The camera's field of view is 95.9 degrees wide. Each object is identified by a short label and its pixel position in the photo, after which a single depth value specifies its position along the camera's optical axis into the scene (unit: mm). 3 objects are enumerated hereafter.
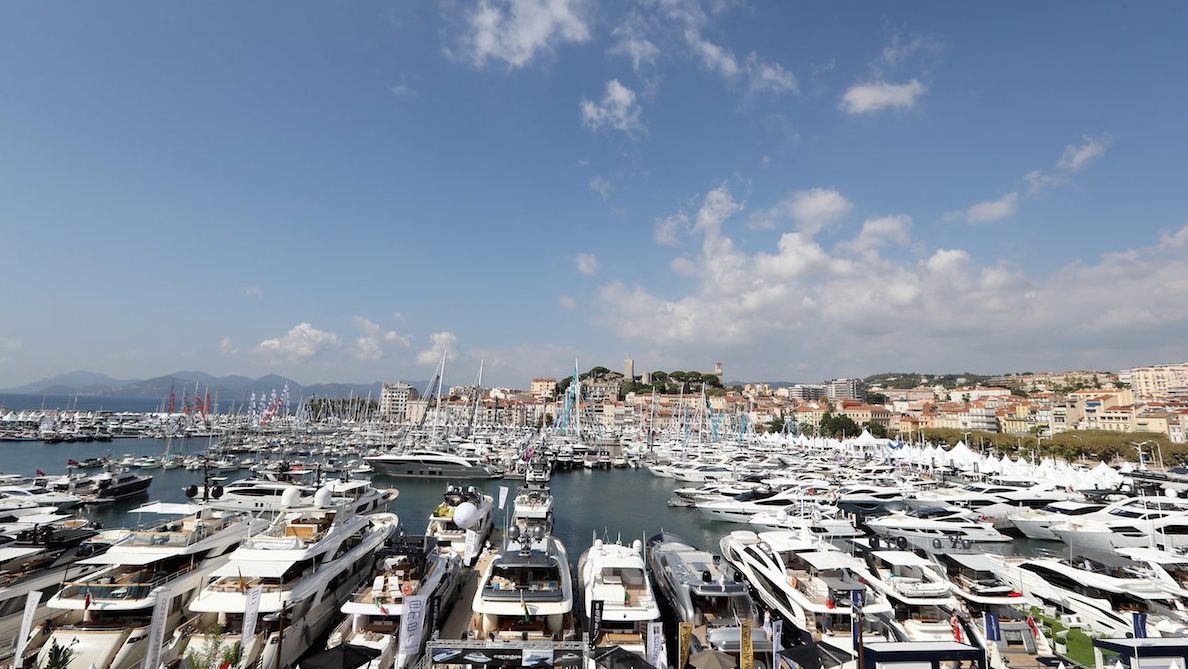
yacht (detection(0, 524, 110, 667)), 13930
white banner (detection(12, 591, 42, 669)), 10484
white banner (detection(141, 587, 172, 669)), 11031
